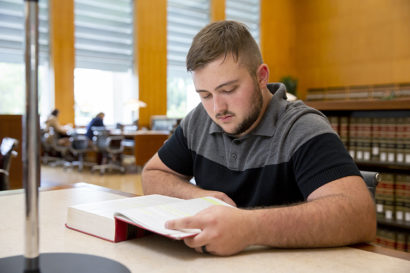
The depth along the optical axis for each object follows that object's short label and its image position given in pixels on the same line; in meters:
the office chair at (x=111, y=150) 7.06
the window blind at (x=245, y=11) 12.41
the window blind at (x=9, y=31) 8.92
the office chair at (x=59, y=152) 7.87
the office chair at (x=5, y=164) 2.31
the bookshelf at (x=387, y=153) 2.56
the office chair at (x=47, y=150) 8.32
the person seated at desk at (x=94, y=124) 7.85
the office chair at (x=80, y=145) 7.40
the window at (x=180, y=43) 11.28
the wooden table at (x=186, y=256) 0.74
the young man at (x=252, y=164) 0.84
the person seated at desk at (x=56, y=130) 7.98
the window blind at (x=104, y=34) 9.94
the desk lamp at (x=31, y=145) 0.50
